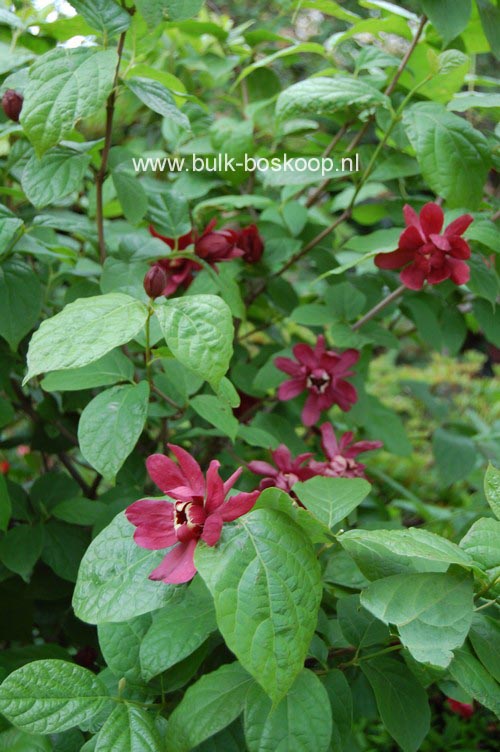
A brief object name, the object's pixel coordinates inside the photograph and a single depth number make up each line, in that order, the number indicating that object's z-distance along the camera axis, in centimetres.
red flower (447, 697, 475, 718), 140
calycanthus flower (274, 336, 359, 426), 103
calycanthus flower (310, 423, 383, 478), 89
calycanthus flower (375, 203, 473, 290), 85
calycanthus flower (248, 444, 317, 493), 87
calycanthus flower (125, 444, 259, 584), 56
